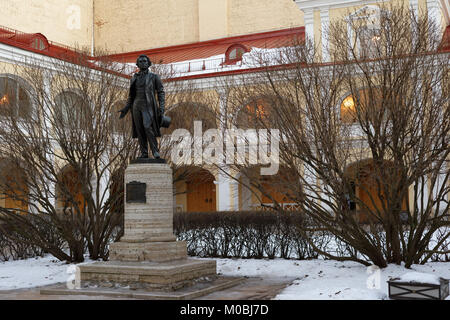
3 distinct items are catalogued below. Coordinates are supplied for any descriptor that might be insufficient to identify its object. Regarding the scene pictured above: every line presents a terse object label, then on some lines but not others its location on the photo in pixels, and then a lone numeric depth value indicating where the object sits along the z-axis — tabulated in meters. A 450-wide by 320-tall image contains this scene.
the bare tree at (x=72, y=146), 13.77
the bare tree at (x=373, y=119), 10.61
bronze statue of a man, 11.13
